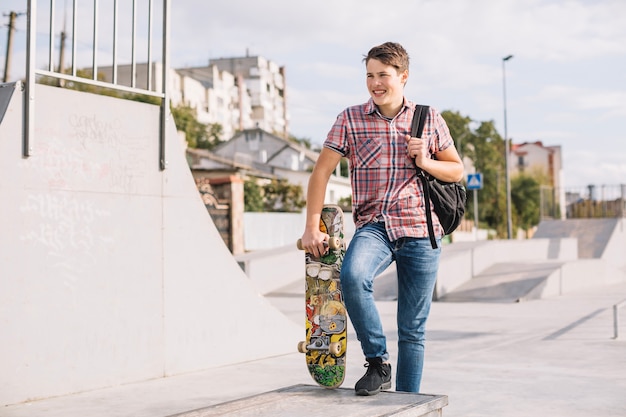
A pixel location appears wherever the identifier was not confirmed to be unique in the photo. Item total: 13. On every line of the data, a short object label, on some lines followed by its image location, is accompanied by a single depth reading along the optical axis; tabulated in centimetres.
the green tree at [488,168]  6469
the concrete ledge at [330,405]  337
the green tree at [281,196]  3862
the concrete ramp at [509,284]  1494
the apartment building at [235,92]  8312
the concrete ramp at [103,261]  506
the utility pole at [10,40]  2955
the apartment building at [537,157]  10650
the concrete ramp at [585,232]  2645
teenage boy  365
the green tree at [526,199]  7388
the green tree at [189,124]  6322
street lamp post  3509
